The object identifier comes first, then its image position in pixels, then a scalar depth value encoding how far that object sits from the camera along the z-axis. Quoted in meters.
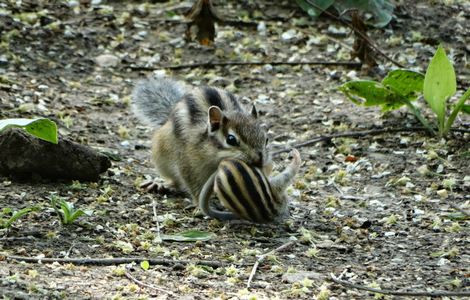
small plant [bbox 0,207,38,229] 9.48
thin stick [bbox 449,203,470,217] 10.75
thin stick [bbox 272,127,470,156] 13.72
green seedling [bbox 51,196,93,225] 9.98
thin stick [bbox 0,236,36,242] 9.39
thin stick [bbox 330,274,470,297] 8.30
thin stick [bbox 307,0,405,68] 14.49
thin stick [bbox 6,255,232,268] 8.88
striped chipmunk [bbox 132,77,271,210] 11.16
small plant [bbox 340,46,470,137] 12.81
